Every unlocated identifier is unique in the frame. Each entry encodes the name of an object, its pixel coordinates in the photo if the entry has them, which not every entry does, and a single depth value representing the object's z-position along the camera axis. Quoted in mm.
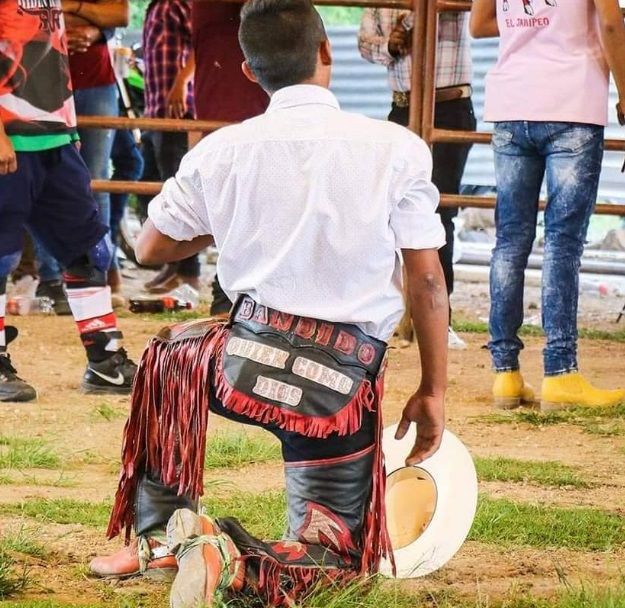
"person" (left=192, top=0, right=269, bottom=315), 11224
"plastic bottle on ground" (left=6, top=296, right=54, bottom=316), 12550
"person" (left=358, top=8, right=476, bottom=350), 11440
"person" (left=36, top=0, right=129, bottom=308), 10591
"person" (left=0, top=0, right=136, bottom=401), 8424
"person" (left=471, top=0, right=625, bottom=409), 8446
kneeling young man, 4767
